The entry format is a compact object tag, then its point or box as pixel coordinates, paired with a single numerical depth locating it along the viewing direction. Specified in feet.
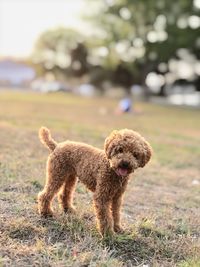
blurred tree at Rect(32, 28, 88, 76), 169.07
